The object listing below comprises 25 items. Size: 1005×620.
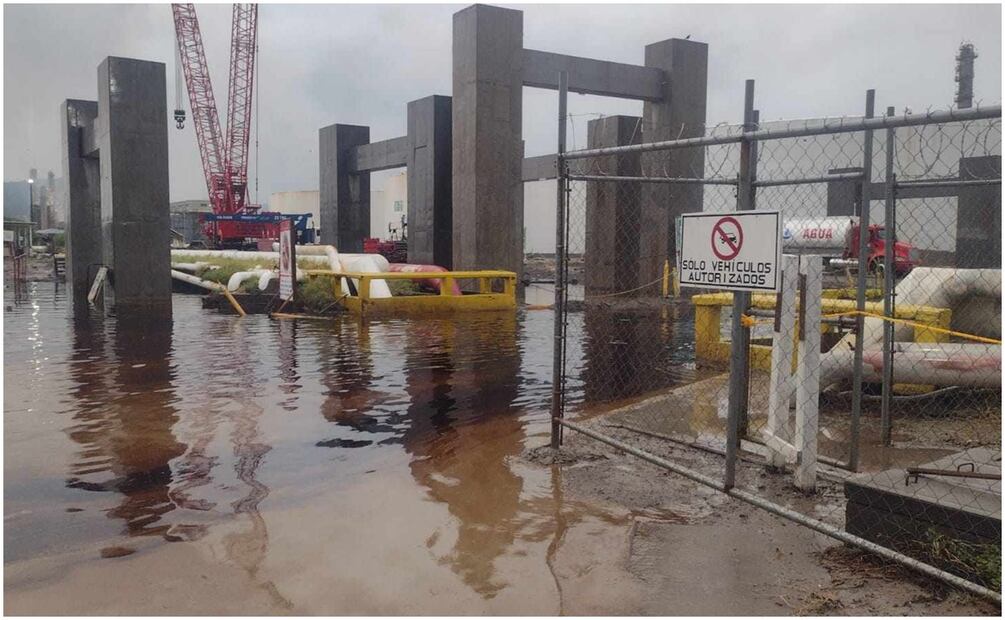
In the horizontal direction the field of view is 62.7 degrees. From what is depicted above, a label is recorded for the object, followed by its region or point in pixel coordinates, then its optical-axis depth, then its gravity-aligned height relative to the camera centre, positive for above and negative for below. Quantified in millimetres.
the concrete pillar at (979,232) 18156 +477
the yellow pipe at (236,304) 18625 -1270
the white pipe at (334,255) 24734 -205
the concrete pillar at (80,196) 27172 +1768
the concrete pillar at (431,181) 27312 +2315
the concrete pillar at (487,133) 23906 +3472
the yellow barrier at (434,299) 18688 -1170
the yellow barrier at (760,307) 8344 -810
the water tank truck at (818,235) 37406 +774
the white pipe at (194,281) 24639 -1016
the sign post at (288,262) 17688 -287
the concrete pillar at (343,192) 36656 +2596
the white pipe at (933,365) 7566 -1048
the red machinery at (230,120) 48531 +8229
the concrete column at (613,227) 26594 +774
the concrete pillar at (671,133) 27203 +3991
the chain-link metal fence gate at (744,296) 4001 -22
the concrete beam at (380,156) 31547 +3831
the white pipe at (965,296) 8875 -472
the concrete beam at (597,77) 25375 +5683
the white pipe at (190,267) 27819 -608
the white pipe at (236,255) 26547 -239
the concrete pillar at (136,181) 21562 +1795
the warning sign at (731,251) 4527 +3
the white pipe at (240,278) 22250 -785
